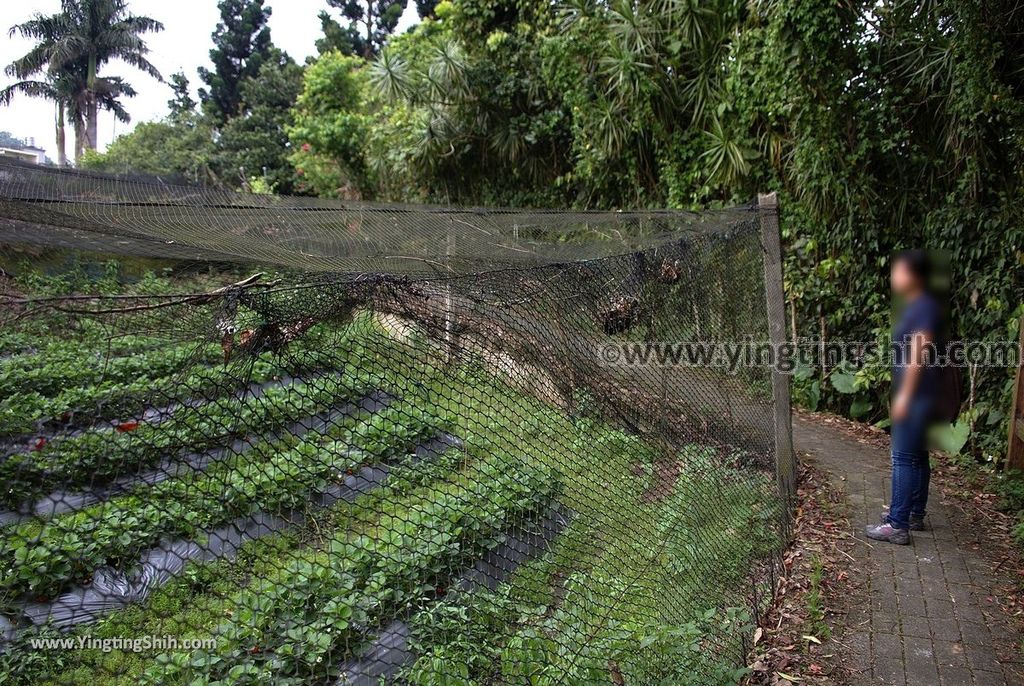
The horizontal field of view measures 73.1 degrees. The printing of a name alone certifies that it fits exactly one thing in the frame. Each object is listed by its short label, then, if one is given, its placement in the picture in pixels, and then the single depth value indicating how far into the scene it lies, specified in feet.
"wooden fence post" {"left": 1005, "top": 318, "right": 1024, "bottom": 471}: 12.87
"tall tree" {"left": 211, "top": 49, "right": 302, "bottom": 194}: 65.36
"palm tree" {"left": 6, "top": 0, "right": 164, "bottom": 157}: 87.45
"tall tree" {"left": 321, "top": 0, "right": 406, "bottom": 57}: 81.30
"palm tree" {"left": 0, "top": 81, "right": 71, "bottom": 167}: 89.15
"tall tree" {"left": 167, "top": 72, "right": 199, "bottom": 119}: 90.17
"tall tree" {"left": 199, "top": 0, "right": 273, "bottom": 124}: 88.12
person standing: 10.26
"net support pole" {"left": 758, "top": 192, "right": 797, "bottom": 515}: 12.68
